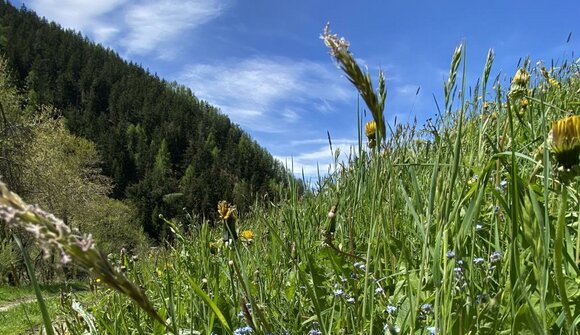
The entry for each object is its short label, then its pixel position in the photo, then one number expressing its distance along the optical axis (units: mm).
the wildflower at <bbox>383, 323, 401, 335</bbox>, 646
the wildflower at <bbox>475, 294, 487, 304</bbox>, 767
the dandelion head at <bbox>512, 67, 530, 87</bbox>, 1493
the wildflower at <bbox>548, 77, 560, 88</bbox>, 2623
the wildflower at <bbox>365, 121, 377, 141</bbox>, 1389
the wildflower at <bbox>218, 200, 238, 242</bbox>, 1117
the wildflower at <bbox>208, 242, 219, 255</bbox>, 2196
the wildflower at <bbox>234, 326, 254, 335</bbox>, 933
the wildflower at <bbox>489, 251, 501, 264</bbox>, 909
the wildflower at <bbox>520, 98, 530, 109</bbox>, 1835
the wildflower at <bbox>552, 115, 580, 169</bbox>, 604
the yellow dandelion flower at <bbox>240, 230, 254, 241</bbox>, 1960
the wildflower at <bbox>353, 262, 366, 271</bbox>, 1098
